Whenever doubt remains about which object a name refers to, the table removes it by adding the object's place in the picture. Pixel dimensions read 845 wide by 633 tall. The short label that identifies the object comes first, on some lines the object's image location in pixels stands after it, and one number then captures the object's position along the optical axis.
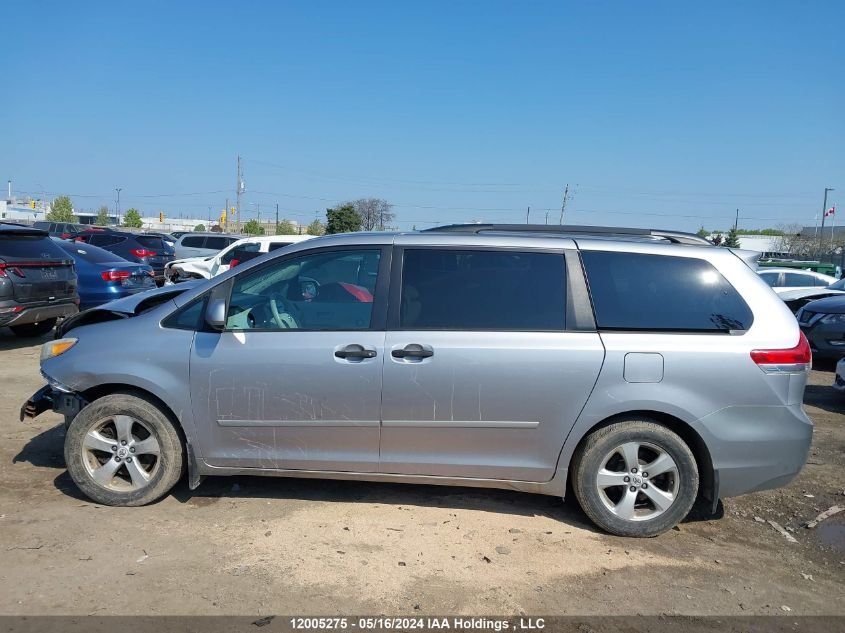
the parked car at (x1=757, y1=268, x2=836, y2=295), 16.42
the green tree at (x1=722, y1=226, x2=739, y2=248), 55.28
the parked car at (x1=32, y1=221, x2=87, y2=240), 32.78
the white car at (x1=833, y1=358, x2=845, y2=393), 7.78
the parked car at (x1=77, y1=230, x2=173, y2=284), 18.56
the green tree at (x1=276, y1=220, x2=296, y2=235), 75.57
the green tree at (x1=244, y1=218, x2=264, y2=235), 74.94
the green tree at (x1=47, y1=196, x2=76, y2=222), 89.03
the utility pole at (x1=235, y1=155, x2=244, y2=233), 60.72
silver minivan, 3.97
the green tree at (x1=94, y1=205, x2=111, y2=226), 95.81
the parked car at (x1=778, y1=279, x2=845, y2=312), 13.70
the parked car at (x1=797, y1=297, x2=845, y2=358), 9.58
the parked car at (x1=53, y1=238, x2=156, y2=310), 11.33
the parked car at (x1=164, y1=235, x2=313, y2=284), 14.72
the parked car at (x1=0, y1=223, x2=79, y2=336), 8.44
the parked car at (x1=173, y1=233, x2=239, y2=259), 21.05
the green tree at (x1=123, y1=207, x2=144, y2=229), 96.19
